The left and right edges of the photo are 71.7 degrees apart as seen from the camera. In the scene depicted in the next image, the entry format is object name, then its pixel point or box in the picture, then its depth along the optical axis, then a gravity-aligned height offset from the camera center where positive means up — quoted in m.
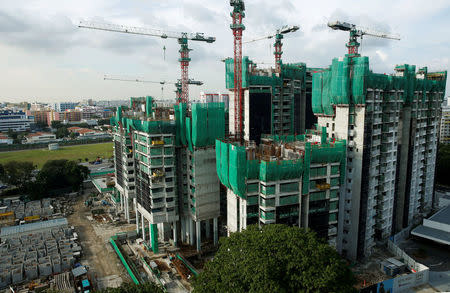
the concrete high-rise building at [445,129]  162.80 -12.09
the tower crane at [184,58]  91.56 +14.81
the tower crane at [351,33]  79.19 +19.89
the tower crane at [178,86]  131.50 +9.58
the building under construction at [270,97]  74.56 +2.57
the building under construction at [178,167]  56.56 -11.08
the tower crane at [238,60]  66.79 +10.73
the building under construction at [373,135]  51.44 -5.20
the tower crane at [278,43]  92.81 +19.35
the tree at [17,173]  101.00 -20.45
